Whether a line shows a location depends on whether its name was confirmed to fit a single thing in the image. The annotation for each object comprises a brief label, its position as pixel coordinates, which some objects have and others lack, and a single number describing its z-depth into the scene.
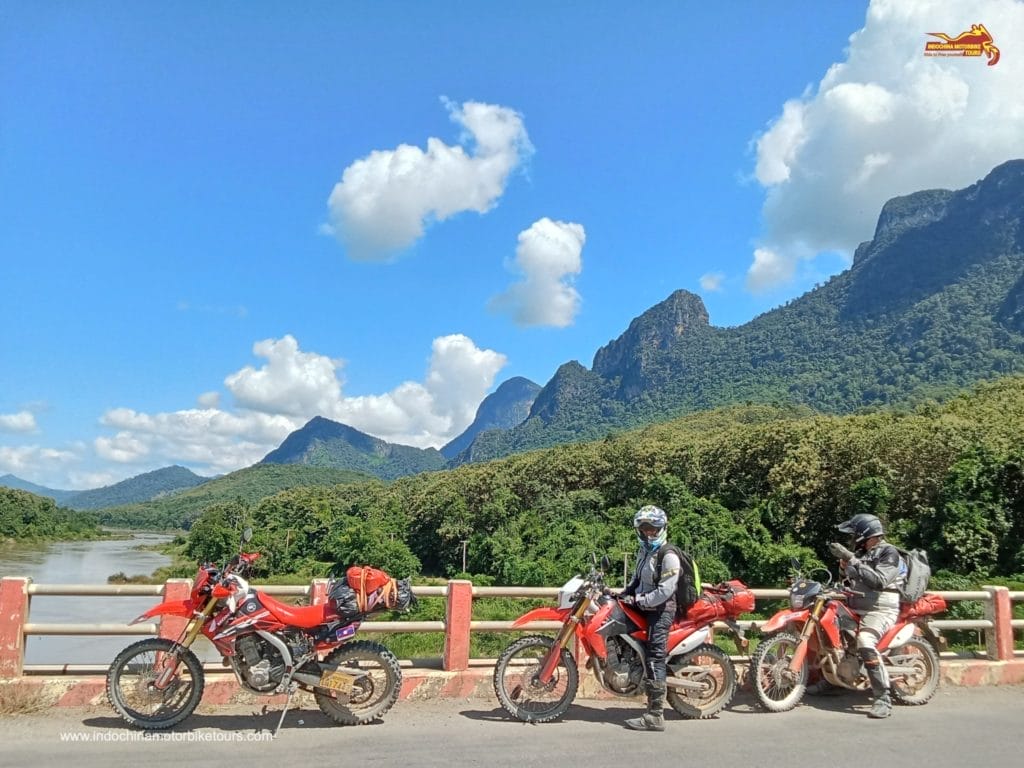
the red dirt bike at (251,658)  5.34
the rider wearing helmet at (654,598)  5.54
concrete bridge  5.69
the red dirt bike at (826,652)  6.18
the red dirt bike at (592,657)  5.66
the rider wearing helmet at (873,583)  6.07
